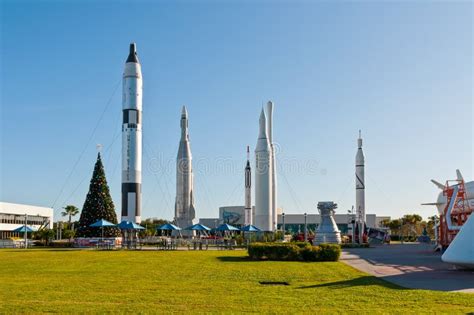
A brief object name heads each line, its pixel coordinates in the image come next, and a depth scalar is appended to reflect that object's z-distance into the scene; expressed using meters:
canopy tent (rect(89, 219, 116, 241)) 48.75
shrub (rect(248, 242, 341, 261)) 29.64
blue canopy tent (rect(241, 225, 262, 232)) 52.85
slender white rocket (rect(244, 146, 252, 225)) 73.06
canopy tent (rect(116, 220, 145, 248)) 49.94
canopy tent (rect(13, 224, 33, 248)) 52.80
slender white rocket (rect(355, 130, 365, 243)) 79.31
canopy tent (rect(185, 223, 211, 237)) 52.79
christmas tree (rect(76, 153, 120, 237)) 55.47
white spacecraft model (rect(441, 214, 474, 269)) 21.64
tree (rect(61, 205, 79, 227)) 94.19
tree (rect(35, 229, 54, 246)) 56.57
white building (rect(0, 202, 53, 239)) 79.75
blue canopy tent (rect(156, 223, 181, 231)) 51.46
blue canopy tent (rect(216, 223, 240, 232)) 50.96
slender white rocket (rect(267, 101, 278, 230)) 70.56
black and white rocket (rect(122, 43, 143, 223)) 58.94
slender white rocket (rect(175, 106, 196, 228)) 68.06
